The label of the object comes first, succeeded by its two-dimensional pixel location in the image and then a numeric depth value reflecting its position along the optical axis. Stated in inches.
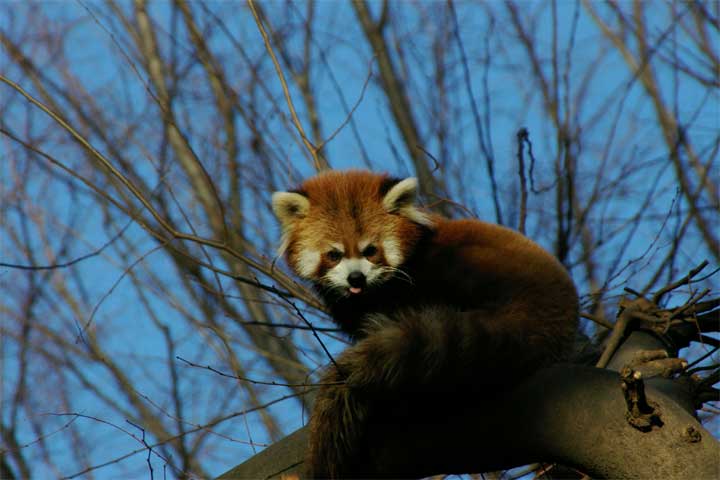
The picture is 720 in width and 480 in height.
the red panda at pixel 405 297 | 243.1
